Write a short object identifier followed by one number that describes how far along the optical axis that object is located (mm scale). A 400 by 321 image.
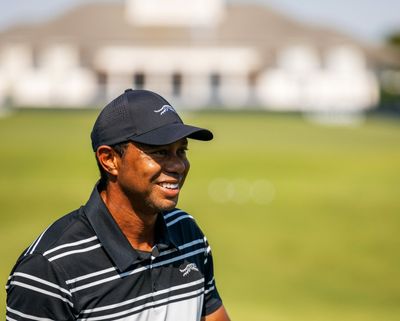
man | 6233
